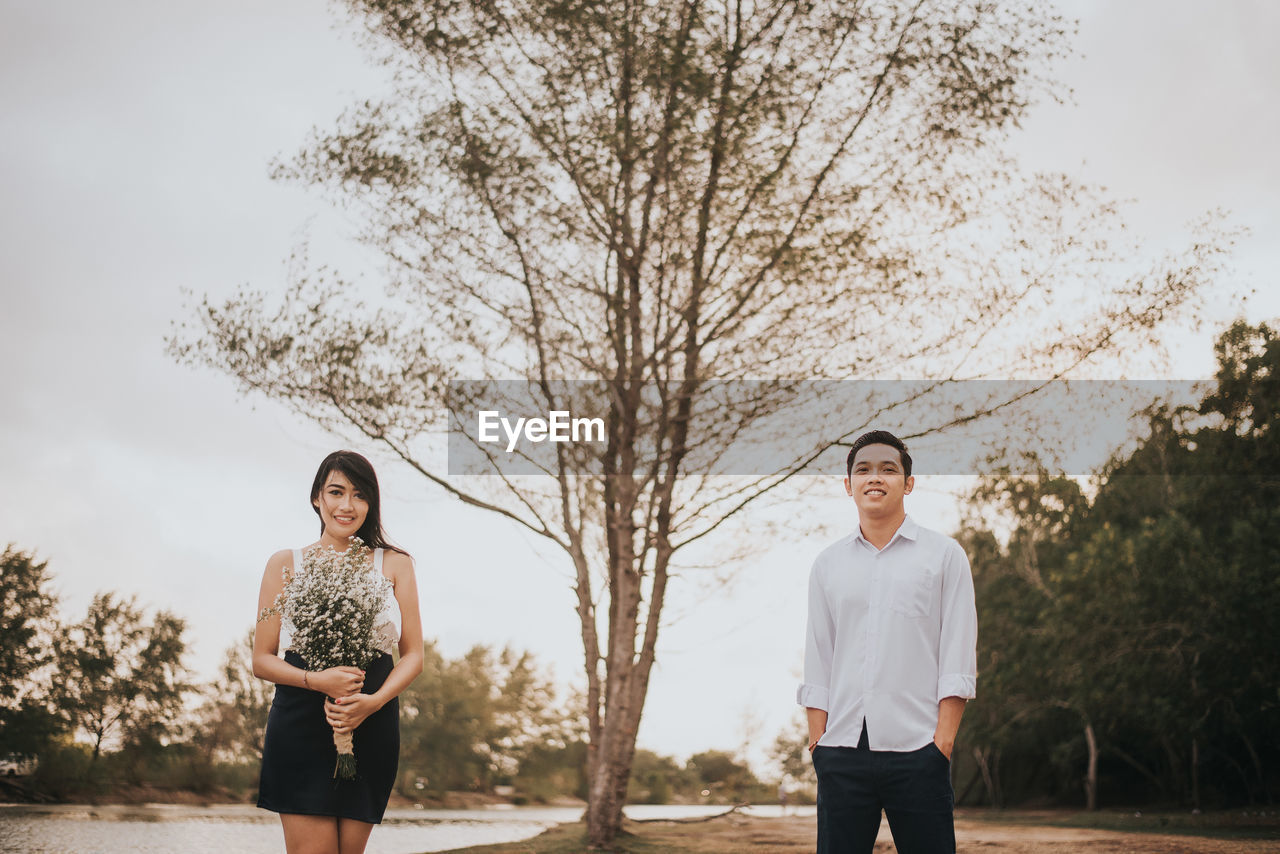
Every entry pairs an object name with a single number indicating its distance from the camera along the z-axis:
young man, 3.56
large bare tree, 13.25
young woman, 3.34
